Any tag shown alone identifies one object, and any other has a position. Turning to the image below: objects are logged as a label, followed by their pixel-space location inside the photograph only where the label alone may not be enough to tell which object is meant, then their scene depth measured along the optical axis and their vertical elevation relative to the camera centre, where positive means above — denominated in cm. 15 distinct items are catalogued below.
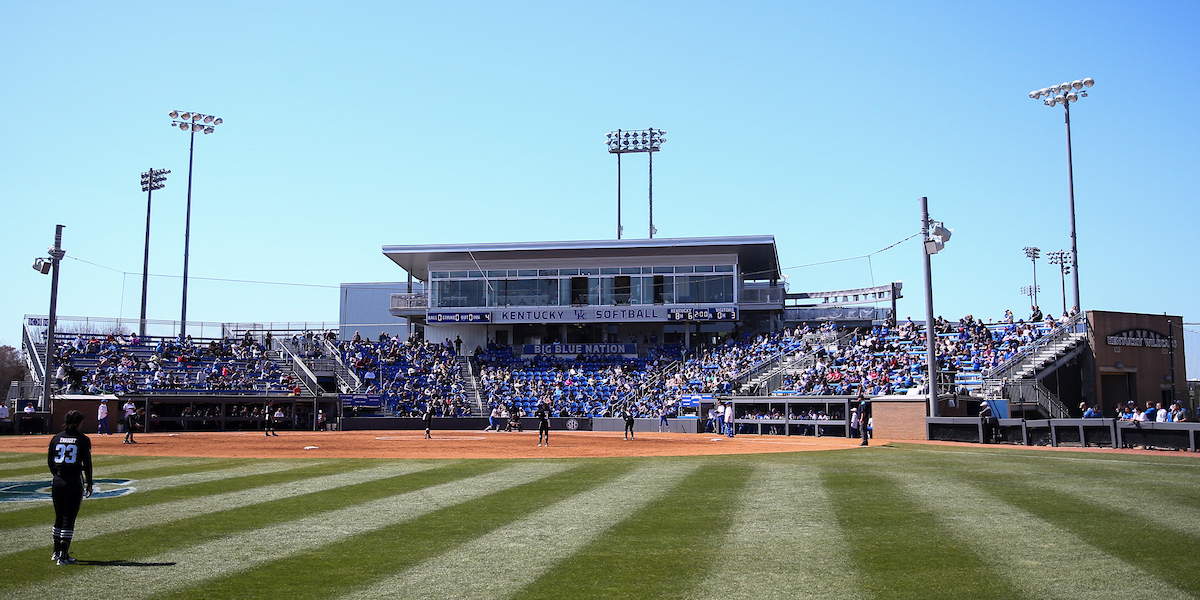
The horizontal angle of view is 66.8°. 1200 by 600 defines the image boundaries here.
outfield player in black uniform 922 -103
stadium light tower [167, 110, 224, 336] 5984 +1699
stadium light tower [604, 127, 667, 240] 7125 +1898
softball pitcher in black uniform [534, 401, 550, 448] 3403 -148
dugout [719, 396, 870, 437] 3919 -143
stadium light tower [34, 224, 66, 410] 4019 +478
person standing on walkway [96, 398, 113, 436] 3828 -161
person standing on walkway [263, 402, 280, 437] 4131 -174
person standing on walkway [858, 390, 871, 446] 3091 -117
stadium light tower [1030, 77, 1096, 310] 4569 +1454
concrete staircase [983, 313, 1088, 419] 3747 +63
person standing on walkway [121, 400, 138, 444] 3122 -132
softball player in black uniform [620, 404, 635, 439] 3934 -171
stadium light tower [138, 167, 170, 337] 6512 +1442
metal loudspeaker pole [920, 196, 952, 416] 2962 +438
